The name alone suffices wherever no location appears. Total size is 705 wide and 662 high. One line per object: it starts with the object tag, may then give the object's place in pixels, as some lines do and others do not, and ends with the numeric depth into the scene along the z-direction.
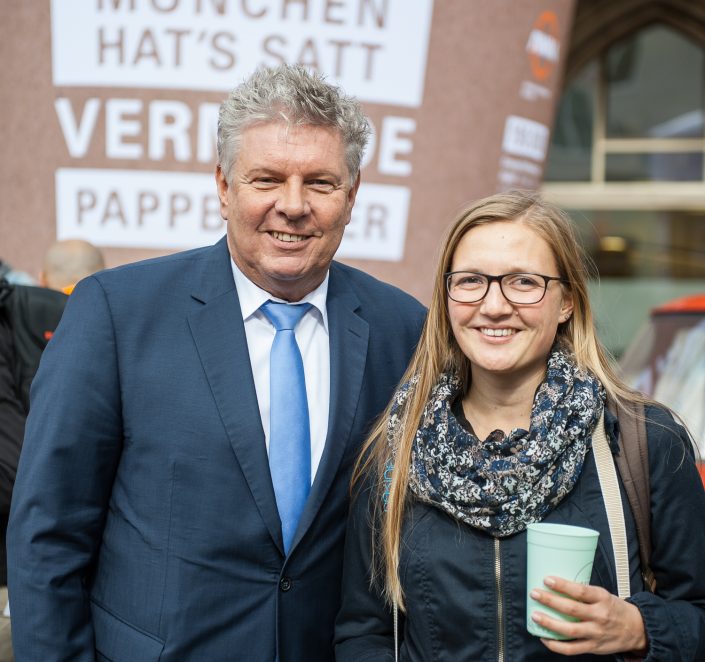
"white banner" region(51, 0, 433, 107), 6.11
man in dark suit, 2.24
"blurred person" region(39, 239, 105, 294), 4.77
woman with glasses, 1.99
